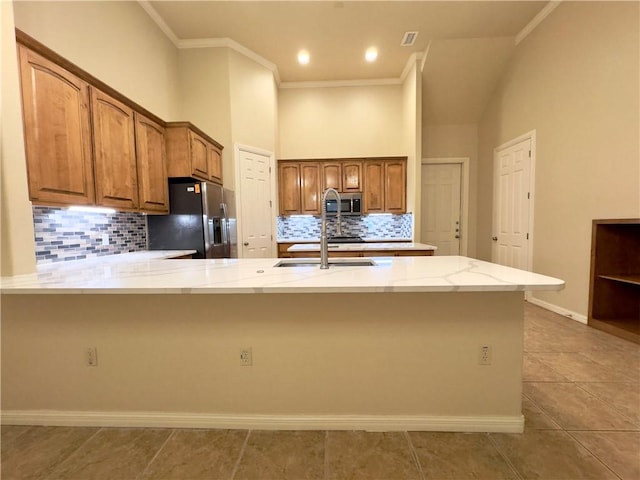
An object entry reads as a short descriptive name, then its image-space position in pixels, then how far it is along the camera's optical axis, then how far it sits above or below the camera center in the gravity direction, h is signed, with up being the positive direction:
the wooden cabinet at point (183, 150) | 3.13 +0.82
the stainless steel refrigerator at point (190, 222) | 3.15 +0.03
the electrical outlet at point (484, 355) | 1.52 -0.72
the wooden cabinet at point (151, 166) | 2.73 +0.60
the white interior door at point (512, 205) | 3.90 +0.21
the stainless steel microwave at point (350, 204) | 5.00 +0.31
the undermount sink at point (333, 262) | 1.92 -0.28
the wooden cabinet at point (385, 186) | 4.96 +0.62
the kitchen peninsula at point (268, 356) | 1.52 -0.73
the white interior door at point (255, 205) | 4.29 +0.29
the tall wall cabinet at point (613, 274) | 2.82 -0.56
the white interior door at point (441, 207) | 5.25 +0.25
